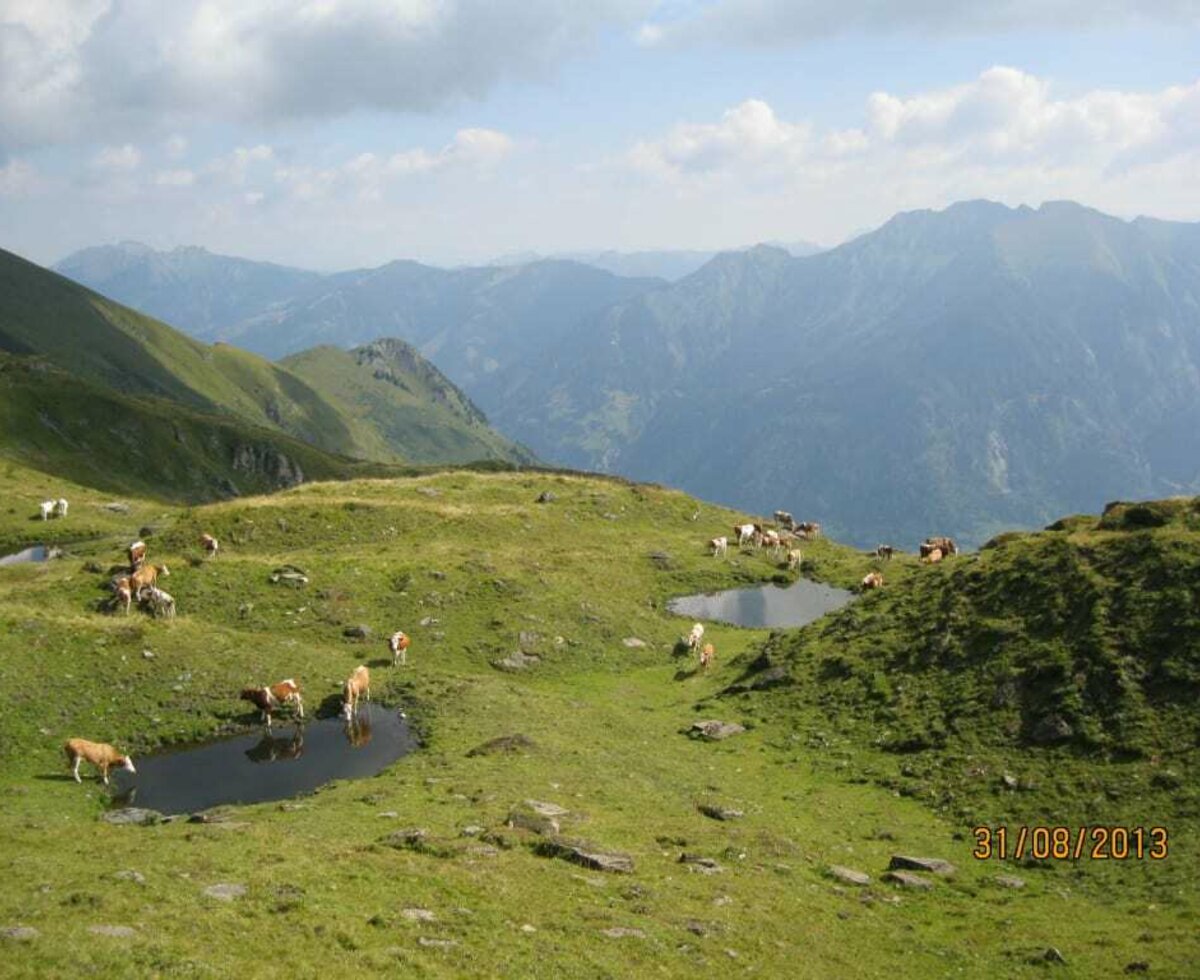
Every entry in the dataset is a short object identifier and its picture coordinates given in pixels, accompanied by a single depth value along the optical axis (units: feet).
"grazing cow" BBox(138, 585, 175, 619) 148.56
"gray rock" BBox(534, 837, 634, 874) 76.07
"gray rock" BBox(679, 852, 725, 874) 78.95
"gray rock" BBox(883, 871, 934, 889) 81.46
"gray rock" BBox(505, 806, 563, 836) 83.20
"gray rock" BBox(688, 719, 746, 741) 128.36
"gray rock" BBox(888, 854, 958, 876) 84.94
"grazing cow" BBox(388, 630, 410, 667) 152.56
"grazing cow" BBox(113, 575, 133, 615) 148.66
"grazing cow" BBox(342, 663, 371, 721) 128.57
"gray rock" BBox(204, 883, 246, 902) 61.11
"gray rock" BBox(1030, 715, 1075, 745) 106.22
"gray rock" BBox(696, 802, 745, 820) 97.81
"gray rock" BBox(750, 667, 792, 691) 144.15
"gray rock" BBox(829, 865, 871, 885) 81.82
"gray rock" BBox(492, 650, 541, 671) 160.15
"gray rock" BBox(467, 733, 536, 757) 111.86
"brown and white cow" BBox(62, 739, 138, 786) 102.78
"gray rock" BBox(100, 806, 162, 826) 89.33
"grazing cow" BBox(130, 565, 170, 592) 151.84
